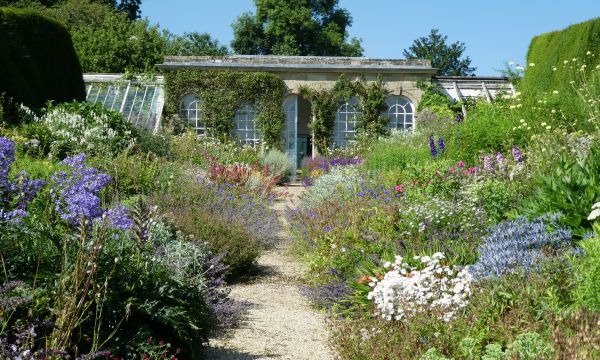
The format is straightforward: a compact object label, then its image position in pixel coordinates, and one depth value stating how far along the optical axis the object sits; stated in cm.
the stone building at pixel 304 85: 2073
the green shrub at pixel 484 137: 1198
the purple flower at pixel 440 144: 1058
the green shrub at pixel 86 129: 1218
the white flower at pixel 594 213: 404
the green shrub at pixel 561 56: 1480
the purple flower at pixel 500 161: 883
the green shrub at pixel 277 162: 1740
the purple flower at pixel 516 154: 889
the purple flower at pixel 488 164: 896
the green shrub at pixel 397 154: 1269
